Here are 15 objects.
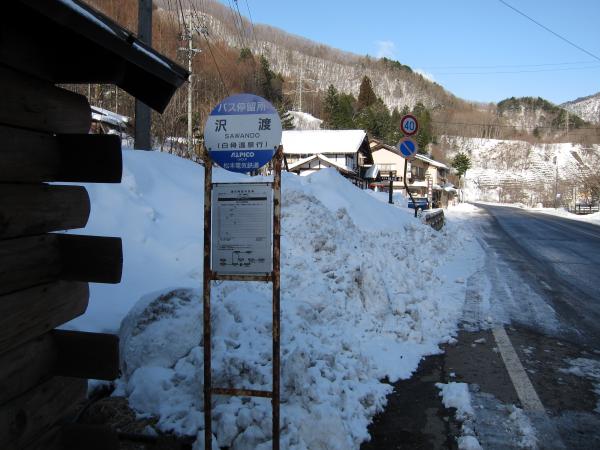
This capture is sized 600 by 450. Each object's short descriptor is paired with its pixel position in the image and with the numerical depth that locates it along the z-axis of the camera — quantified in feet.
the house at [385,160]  201.27
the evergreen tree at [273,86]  194.06
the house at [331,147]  143.64
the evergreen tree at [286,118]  195.78
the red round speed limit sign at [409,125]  41.60
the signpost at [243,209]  10.76
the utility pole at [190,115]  76.84
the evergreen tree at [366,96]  286.87
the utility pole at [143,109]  32.73
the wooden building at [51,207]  7.13
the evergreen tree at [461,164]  295.07
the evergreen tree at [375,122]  241.55
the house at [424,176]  190.94
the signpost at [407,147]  41.88
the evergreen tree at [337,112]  234.79
